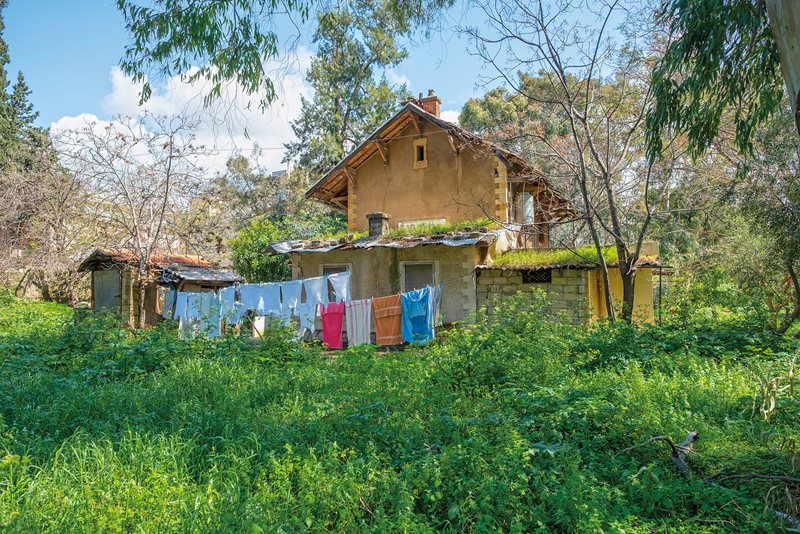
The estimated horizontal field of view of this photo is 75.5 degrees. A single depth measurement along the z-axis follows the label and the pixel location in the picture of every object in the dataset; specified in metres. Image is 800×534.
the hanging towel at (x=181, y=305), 12.36
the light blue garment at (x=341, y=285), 12.06
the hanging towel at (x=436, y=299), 12.07
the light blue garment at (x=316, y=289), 11.73
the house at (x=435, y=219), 12.59
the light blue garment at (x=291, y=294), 11.63
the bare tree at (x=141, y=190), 14.32
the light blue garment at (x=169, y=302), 12.77
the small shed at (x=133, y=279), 15.02
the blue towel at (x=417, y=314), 11.58
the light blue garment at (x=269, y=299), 11.66
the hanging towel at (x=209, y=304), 11.60
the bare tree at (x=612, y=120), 9.13
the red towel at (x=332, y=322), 11.64
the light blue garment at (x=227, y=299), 11.40
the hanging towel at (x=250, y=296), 11.68
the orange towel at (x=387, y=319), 11.75
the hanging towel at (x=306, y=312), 11.63
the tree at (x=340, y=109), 26.38
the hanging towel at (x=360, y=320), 11.69
